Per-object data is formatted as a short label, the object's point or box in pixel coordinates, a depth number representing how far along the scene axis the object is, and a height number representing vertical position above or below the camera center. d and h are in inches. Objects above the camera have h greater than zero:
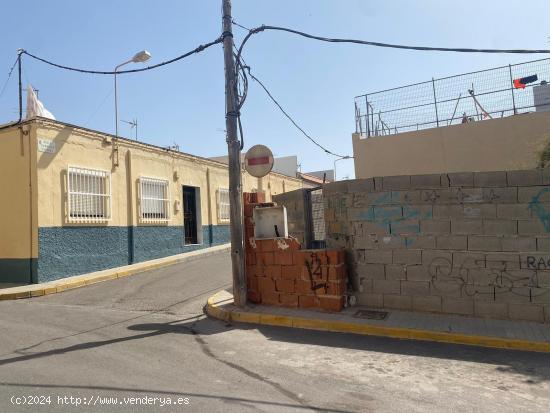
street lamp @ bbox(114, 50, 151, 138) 578.9 +246.9
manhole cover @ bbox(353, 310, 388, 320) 285.4 -54.7
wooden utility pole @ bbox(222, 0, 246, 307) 327.0 +53.5
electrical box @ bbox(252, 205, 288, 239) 334.0 +11.6
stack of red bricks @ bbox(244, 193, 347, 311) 306.3 -26.8
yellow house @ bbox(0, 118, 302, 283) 476.7 +57.4
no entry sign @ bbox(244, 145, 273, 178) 334.3 +58.7
